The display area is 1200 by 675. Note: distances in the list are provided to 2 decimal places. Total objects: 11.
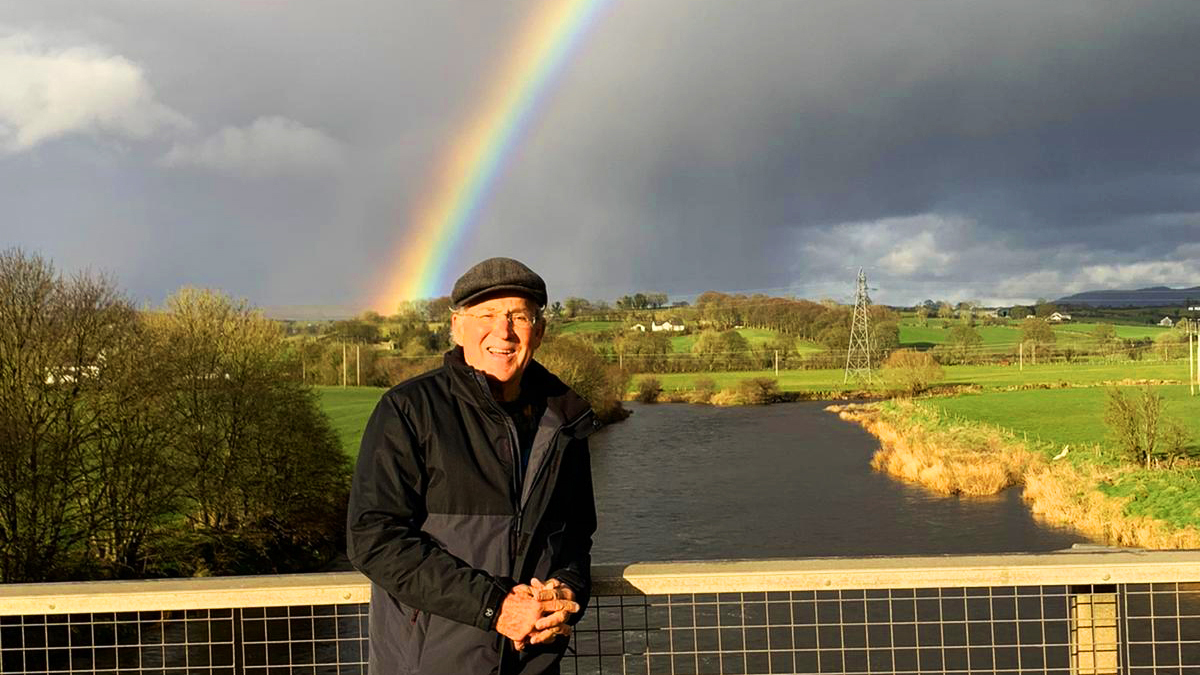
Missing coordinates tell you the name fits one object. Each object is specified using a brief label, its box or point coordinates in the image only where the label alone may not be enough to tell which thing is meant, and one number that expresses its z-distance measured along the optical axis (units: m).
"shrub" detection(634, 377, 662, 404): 84.56
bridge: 3.09
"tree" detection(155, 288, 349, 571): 25.95
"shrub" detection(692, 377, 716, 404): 83.75
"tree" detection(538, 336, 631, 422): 58.69
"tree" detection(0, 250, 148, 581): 19.98
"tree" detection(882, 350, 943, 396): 82.12
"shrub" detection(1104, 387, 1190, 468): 37.53
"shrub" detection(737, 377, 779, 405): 82.31
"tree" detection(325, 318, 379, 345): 81.12
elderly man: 2.49
